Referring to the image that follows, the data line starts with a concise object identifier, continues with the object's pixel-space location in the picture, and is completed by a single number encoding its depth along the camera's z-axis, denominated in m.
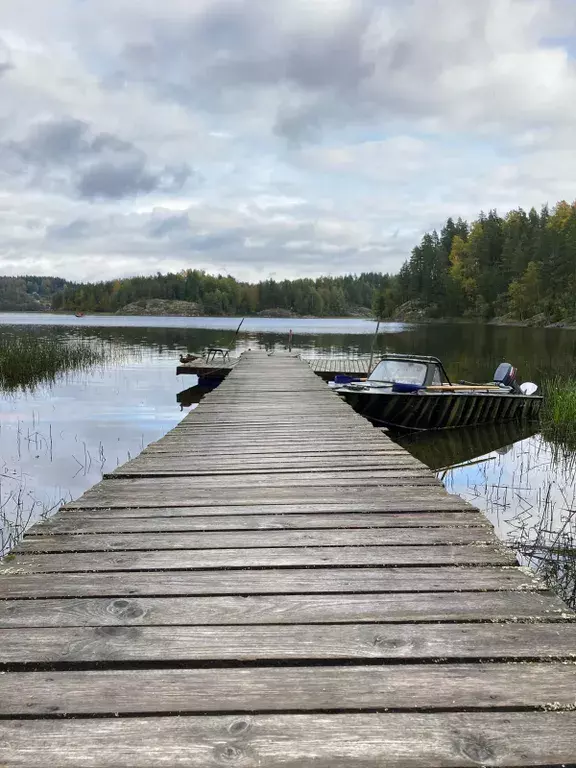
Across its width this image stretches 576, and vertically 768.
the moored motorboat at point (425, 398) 12.72
